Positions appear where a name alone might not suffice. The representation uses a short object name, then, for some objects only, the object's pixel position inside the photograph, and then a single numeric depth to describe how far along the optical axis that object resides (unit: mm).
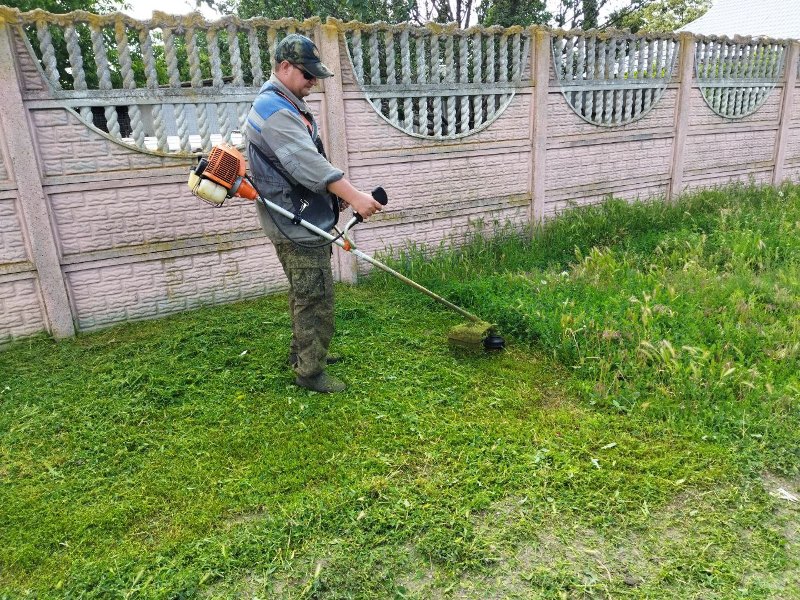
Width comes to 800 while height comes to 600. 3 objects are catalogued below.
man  2965
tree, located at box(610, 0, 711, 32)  24844
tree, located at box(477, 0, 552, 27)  11188
